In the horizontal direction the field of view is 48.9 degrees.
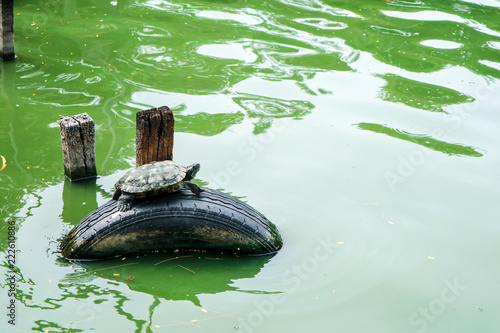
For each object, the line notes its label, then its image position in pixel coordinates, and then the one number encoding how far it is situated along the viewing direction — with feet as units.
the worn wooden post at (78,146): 16.65
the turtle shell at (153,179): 14.10
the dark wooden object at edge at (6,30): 24.14
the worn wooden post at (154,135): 15.62
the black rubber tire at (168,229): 14.11
